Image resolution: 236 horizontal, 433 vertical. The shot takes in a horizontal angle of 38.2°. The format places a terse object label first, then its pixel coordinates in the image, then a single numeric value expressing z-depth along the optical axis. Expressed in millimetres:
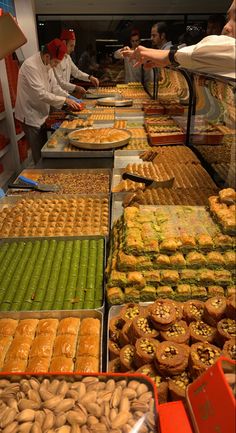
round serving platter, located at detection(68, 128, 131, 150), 3748
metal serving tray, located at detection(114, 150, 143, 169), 3468
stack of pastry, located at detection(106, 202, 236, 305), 1645
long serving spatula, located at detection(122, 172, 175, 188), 2680
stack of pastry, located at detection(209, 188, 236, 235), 1649
